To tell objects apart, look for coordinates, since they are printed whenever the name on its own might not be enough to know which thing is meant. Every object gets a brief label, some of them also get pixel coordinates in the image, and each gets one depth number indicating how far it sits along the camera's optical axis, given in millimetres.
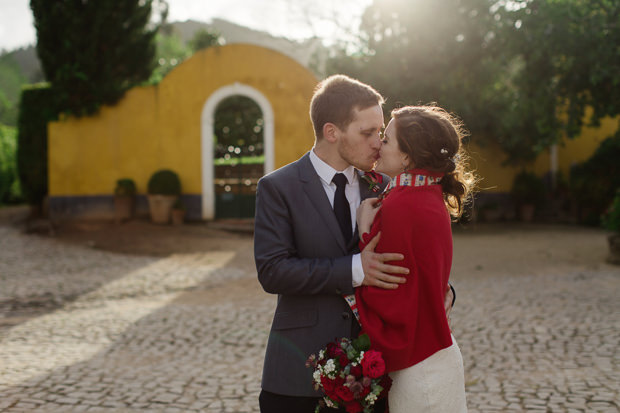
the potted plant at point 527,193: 17625
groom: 2025
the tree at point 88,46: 13805
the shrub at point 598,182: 16453
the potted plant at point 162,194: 14164
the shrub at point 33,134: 15375
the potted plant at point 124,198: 14422
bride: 1846
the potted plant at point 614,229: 9453
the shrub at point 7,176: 21969
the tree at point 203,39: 24562
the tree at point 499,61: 8523
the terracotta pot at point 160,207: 14238
